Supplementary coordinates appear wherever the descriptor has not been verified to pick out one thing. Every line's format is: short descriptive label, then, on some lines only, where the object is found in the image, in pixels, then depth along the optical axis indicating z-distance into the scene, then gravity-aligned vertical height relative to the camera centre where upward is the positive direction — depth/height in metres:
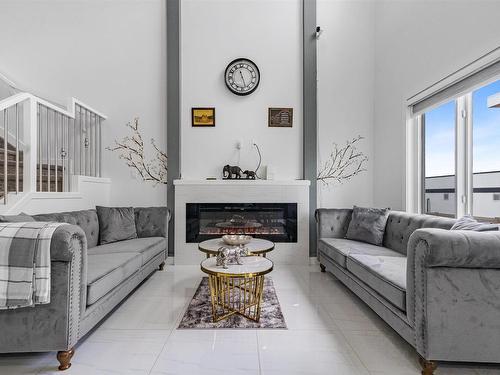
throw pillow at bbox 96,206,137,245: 3.26 -0.47
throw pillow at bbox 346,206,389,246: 3.23 -0.47
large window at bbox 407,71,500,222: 2.43 +0.36
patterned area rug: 2.15 -1.06
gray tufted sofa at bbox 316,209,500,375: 1.50 -0.60
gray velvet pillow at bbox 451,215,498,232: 1.91 -0.28
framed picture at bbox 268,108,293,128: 4.13 +0.98
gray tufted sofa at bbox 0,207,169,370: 1.60 -0.74
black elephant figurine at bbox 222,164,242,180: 3.92 +0.18
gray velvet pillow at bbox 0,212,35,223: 1.92 -0.24
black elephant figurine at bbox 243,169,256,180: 3.95 +0.14
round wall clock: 4.10 +1.57
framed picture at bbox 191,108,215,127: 4.10 +1.00
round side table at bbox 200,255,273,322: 2.08 -0.79
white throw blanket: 1.54 -0.46
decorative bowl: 2.81 -0.55
